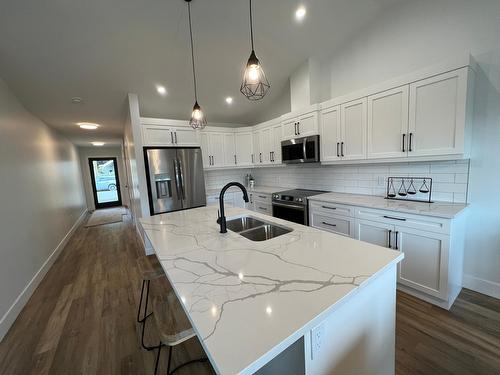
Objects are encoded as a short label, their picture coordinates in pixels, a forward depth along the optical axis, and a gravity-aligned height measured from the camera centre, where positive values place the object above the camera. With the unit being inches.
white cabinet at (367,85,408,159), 88.5 +15.3
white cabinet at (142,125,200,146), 139.7 +23.6
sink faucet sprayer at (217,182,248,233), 64.3 -13.3
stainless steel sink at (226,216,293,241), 72.4 -22.0
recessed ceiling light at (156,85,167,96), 136.3 +52.0
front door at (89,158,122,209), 340.8 -13.0
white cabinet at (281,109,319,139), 124.5 +23.9
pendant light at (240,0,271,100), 60.5 +26.6
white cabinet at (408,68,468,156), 75.0 +15.7
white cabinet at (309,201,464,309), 75.4 -33.2
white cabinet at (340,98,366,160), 103.0 +15.5
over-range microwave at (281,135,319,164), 123.9 +8.6
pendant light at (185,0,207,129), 91.8 +22.6
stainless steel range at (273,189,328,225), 124.5 -24.5
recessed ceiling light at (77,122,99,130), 182.1 +42.6
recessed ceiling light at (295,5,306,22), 99.1 +70.4
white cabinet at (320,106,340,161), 114.1 +15.5
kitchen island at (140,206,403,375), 26.4 -20.1
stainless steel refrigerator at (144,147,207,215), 139.6 -5.5
